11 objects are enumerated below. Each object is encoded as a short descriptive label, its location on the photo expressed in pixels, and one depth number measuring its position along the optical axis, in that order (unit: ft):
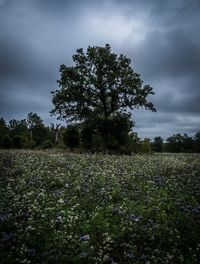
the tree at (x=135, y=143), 87.61
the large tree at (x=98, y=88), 85.21
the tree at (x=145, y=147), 90.88
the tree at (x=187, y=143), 212.33
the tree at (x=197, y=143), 175.49
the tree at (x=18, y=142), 121.48
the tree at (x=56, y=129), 182.11
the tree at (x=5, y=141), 112.83
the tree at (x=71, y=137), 96.00
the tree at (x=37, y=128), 214.43
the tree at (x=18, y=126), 228.98
